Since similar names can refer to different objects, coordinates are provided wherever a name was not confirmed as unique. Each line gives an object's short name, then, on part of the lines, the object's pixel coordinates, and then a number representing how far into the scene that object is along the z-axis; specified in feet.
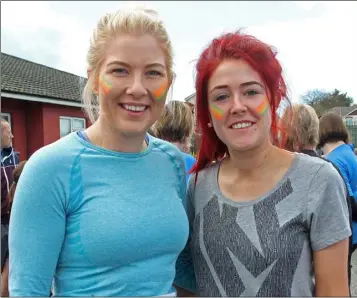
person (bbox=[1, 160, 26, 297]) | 9.53
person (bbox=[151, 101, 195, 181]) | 10.21
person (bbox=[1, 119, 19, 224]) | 11.84
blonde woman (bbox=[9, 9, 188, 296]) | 3.71
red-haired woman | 4.05
